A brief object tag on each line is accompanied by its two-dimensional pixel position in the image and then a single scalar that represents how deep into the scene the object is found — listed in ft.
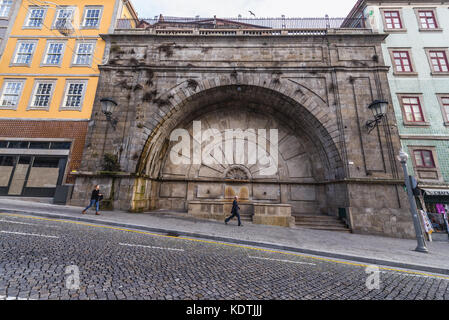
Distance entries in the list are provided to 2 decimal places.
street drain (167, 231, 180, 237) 22.03
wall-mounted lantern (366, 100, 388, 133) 30.99
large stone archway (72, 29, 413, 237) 34.68
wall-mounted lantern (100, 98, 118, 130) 33.81
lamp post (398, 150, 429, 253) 22.34
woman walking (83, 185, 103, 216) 29.44
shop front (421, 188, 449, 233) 33.63
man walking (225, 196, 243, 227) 30.45
